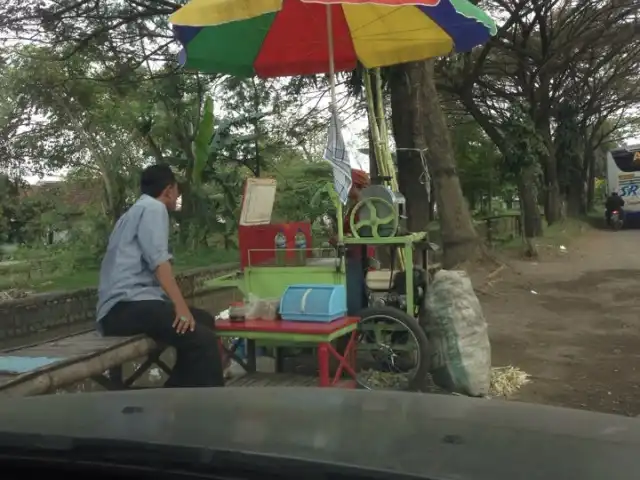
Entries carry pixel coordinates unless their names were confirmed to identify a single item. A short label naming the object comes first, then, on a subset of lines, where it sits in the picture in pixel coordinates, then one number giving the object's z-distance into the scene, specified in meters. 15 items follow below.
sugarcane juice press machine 5.59
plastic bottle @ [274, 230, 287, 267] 5.86
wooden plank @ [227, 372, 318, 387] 5.59
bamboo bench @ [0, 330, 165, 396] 3.49
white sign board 5.86
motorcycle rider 30.17
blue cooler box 5.12
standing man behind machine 5.83
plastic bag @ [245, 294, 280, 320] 5.36
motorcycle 29.98
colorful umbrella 6.27
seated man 4.41
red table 5.00
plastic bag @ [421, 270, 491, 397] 5.53
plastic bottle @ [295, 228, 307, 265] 5.98
